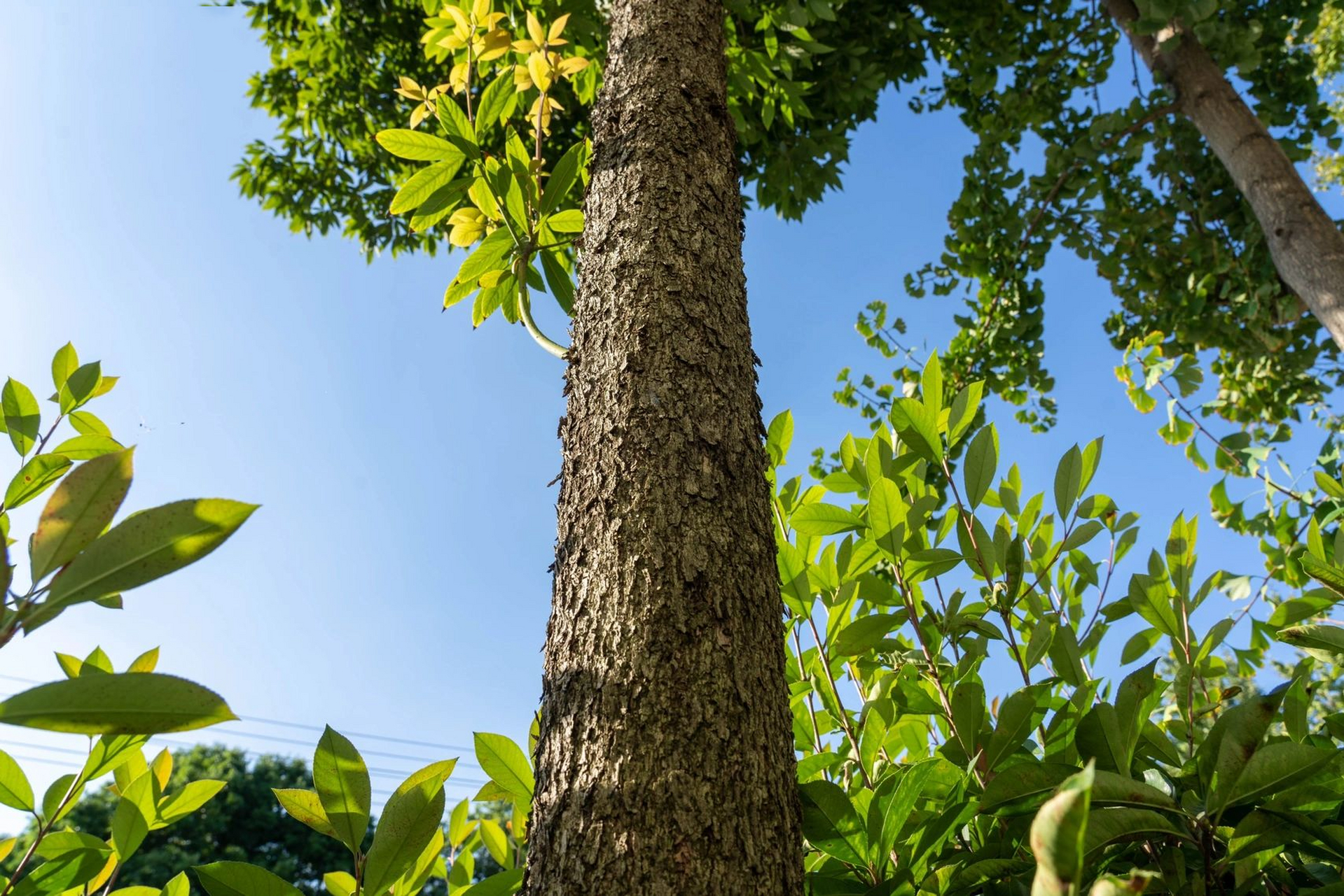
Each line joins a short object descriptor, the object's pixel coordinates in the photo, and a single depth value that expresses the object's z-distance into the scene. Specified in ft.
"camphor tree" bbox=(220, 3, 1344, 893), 1.59
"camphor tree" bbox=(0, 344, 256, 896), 1.11
